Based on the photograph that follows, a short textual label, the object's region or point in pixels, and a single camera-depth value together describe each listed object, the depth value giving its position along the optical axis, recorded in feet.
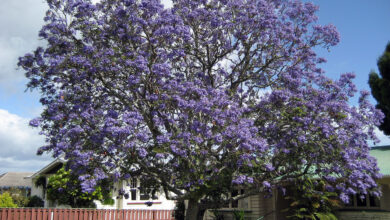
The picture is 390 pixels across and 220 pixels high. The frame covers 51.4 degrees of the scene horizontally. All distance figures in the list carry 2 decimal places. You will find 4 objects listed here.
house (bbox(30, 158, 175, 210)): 99.71
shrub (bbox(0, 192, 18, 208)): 89.17
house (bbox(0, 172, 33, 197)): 152.41
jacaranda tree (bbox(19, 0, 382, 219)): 39.04
